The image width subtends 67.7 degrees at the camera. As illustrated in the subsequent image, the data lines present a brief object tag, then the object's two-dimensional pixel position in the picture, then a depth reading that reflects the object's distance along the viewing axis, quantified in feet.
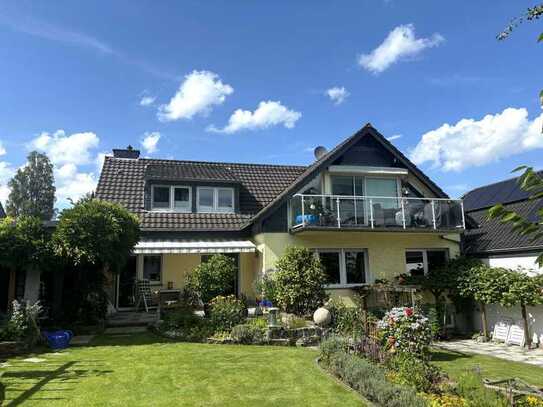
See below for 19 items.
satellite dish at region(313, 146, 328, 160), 89.97
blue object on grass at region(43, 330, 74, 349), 44.37
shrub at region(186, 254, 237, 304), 56.95
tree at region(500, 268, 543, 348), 53.47
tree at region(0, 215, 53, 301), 50.01
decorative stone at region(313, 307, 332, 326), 50.78
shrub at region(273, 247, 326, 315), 56.03
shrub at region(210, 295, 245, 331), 50.38
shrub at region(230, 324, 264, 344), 47.83
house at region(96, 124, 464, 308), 66.13
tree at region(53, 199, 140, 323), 50.90
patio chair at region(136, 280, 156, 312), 68.16
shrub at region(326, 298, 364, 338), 44.59
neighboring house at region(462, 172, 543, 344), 57.57
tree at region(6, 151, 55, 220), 193.67
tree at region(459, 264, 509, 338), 57.35
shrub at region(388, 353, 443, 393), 28.12
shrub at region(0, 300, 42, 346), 42.39
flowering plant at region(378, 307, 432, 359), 35.68
